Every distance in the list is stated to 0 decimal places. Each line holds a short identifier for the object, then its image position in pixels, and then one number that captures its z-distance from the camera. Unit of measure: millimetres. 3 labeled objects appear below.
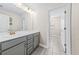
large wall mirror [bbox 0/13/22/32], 1482
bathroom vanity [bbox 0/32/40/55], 837
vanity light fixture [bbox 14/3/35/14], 1605
